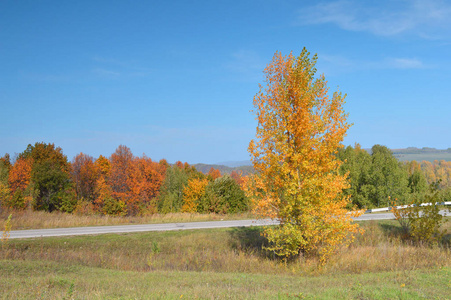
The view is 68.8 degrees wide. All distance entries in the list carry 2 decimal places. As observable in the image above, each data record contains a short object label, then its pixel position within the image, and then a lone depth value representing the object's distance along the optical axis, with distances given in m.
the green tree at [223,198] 37.88
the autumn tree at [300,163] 11.98
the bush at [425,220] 15.58
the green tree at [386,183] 42.69
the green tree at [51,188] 44.03
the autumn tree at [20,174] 50.75
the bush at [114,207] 40.81
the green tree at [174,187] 49.94
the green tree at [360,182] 43.50
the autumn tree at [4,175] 27.18
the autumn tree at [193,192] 46.94
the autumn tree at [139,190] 41.09
